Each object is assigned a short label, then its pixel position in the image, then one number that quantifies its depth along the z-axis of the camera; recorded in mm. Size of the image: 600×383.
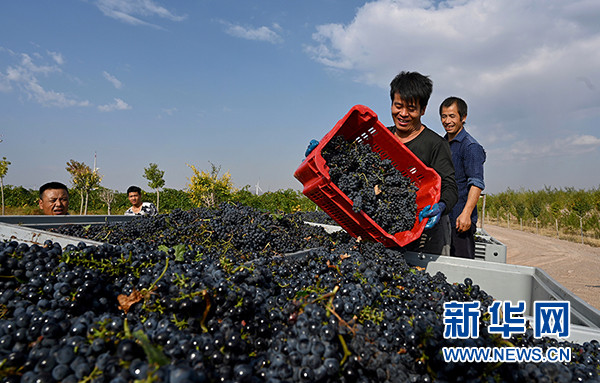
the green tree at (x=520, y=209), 28219
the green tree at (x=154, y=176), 17311
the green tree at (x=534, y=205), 25328
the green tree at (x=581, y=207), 18989
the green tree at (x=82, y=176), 16734
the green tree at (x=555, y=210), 22988
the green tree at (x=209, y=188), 11977
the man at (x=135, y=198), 6527
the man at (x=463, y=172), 3498
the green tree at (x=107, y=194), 21062
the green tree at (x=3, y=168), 16458
